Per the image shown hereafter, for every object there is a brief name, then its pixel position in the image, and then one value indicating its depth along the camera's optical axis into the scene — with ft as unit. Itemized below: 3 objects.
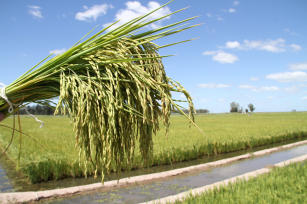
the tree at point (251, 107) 375.70
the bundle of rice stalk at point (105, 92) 3.72
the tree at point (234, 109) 382.63
